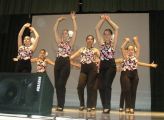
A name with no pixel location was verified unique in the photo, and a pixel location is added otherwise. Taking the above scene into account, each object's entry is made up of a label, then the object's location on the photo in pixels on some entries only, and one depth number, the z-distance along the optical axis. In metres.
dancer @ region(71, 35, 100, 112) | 4.63
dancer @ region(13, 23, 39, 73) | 5.16
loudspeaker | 2.11
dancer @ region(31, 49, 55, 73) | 6.22
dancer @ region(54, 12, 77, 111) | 4.62
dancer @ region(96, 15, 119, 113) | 4.36
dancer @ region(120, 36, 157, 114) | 5.05
